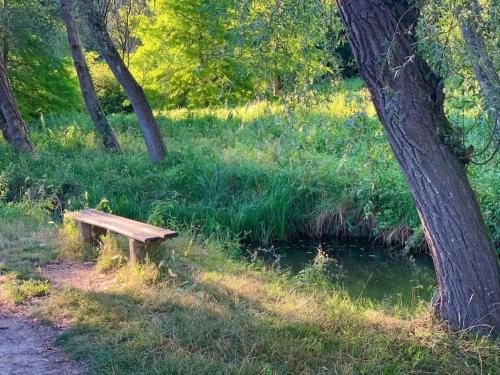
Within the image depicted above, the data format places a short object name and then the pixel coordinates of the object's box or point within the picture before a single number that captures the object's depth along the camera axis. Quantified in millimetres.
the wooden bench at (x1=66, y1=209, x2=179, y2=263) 6410
